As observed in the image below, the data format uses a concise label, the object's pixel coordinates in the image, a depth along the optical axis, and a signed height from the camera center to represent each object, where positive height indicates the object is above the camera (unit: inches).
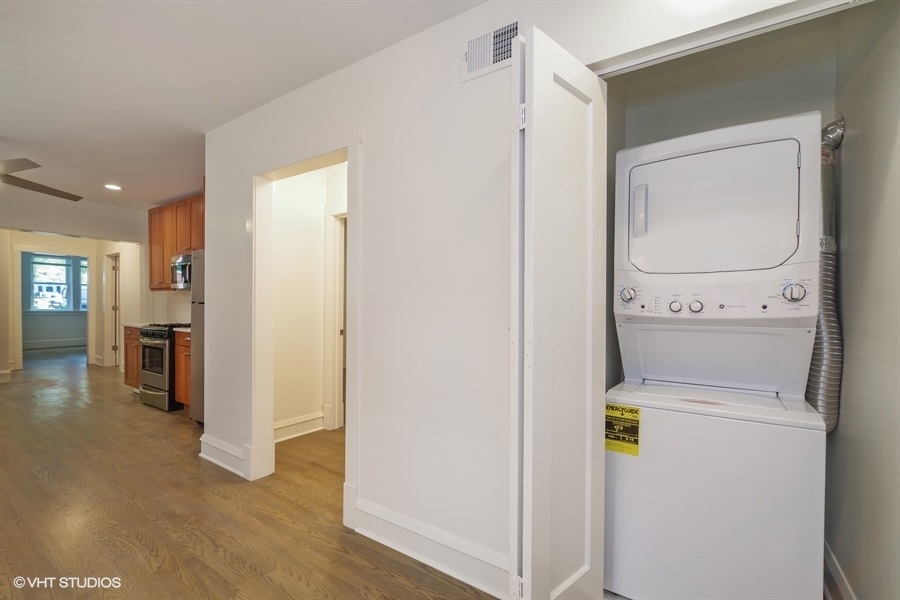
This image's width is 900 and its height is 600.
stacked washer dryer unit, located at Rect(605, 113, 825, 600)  61.1 -12.7
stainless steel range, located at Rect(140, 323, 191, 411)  190.4 -32.9
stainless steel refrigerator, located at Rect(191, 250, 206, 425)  161.8 -13.3
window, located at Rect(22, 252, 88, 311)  380.5 +10.5
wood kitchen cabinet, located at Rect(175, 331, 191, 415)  182.5 -31.9
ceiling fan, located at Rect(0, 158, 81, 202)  126.9 +36.8
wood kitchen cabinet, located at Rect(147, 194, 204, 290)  195.9 +29.7
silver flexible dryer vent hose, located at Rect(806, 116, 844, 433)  68.9 -5.8
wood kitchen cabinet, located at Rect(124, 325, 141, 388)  226.4 -33.4
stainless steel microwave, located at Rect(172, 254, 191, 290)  189.6 +10.3
